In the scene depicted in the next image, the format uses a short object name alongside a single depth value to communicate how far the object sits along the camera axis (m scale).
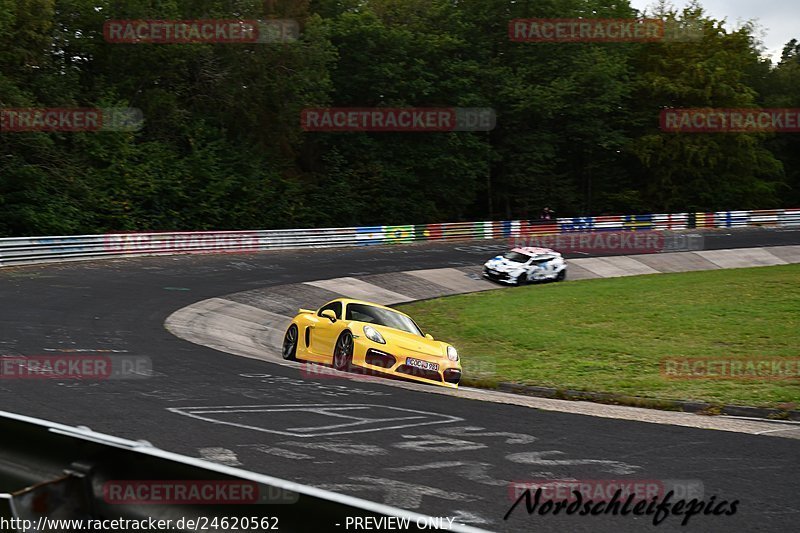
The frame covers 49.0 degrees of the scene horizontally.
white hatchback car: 33.25
